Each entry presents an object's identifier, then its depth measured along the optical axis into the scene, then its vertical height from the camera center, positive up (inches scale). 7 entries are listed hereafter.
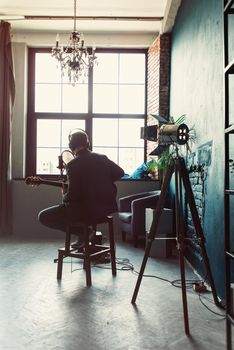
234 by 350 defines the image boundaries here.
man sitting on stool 128.1 -6.4
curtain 234.5 +34.8
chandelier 179.3 +56.8
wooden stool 122.0 -26.1
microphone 160.9 +5.1
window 263.6 +46.5
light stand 98.9 -8.7
